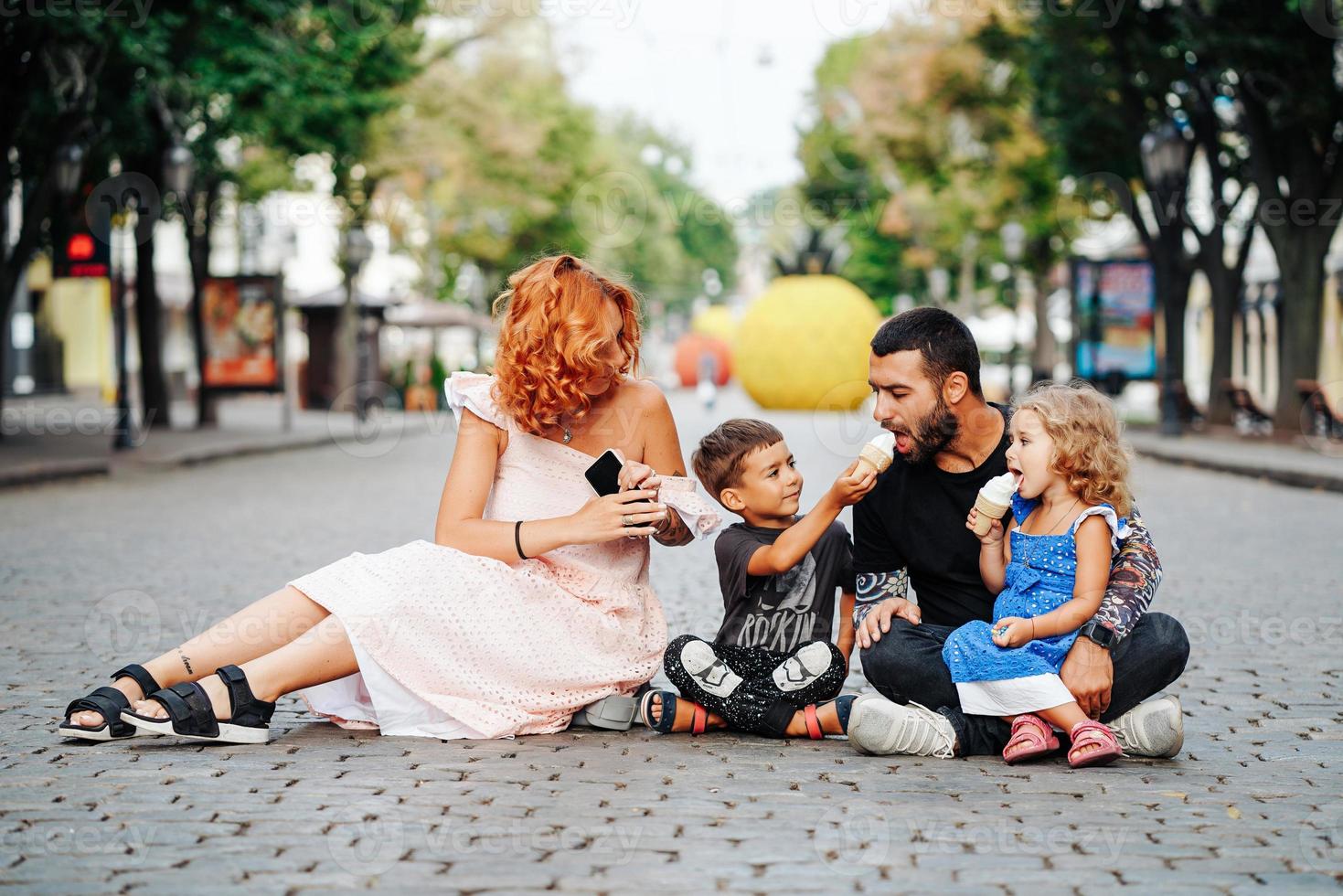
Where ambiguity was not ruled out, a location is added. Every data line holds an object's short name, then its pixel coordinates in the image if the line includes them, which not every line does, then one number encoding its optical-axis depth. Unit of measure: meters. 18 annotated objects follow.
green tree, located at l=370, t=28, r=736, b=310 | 37.38
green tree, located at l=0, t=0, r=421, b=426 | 19.03
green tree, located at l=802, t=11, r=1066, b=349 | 34.38
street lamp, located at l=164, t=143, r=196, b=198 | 22.25
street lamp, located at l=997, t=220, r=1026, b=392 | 33.34
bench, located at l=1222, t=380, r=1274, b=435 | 25.91
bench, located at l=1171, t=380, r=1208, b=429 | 27.90
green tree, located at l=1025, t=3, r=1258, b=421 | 23.92
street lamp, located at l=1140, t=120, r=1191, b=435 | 22.92
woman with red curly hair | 4.93
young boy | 5.05
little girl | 4.68
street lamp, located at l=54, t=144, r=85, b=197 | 19.33
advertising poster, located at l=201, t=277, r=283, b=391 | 26.94
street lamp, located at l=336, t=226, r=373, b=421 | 32.69
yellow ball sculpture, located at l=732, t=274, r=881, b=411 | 39.25
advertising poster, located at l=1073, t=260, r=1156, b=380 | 27.77
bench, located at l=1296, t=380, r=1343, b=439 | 22.28
